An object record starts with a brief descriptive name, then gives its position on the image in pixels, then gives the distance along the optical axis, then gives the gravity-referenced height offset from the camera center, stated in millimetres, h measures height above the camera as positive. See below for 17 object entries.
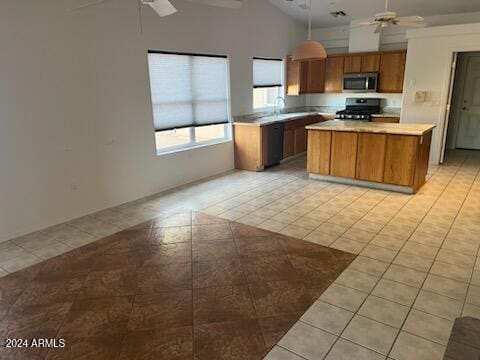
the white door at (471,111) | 7645 -546
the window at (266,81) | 7199 +185
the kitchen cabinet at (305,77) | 7949 +277
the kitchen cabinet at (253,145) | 6434 -1011
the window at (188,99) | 5203 -116
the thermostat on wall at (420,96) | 6746 -168
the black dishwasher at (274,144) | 6637 -1024
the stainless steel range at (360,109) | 7570 -455
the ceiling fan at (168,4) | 2896 +725
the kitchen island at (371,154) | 4992 -973
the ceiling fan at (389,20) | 4027 +790
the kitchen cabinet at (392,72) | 7137 +320
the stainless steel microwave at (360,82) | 7457 +126
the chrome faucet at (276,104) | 7984 -316
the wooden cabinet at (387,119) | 7281 -642
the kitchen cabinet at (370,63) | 7404 +525
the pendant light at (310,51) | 4785 +507
